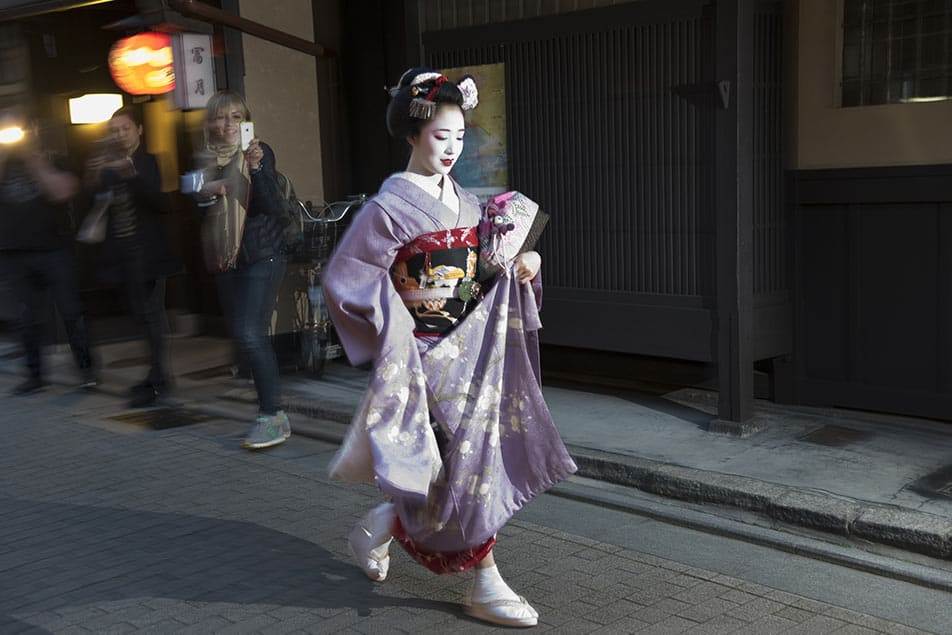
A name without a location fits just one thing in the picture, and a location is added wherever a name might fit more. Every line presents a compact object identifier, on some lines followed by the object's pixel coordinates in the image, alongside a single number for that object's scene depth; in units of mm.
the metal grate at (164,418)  7621
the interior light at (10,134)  11223
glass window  6234
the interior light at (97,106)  13055
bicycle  8555
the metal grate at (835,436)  6082
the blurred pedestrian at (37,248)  8625
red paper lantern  9344
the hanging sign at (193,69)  8812
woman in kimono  4031
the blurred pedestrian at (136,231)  7895
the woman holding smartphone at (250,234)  6711
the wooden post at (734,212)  6145
